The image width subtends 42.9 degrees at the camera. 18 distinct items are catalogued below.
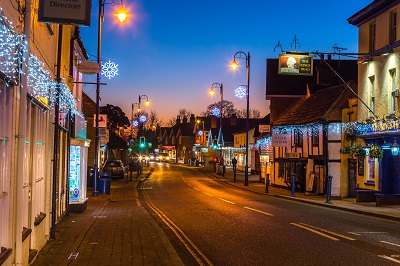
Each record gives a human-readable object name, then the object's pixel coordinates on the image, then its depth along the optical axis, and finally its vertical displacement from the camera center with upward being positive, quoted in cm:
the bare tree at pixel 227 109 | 11000 +846
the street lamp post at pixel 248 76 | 3600 +511
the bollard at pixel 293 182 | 2771 -183
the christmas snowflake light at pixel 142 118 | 4769 +275
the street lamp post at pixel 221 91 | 4343 +514
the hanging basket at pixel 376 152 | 2275 -9
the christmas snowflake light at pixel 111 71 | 2197 +328
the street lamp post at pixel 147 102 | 4778 +426
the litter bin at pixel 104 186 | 2746 -212
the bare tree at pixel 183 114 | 12938 +865
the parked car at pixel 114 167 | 4260 -170
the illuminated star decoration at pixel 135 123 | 4972 +237
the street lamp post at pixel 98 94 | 2431 +259
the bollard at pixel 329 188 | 2387 -181
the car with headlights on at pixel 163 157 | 11119 -211
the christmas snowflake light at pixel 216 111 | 4710 +344
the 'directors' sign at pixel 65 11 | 795 +212
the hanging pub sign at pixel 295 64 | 2102 +355
